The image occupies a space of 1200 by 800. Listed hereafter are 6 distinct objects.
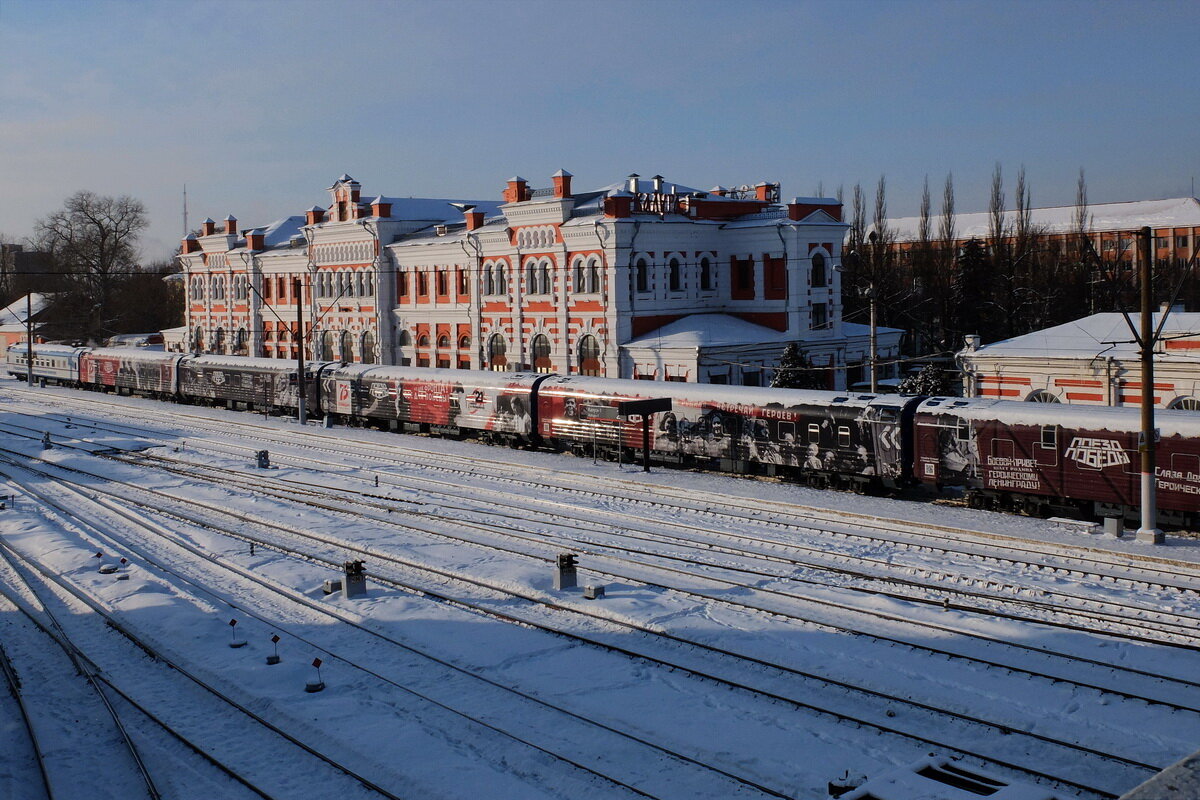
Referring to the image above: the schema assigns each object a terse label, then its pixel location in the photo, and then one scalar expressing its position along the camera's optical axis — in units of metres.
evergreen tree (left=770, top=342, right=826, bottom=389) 43.25
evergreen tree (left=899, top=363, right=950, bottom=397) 44.00
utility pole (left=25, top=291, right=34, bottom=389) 75.00
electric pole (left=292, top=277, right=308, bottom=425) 47.22
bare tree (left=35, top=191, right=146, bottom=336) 102.81
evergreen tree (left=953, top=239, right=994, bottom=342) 64.31
